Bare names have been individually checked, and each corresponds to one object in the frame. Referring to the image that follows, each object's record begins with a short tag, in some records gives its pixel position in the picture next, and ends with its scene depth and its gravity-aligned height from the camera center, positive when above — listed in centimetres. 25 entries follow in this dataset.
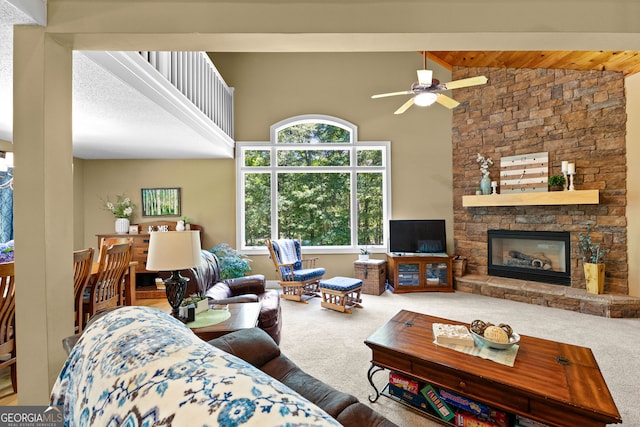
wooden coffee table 139 -90
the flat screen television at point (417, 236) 496 -43
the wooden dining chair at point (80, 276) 244 -54
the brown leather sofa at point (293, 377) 112 -77
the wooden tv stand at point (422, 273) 482 -104
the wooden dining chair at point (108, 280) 279 -68
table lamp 188 -25
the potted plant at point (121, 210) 476 +6
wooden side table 196 -79
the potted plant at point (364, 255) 498 -75
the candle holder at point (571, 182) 399 +38
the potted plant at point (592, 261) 380 -70
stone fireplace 382 +74
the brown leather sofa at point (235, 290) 261 -83
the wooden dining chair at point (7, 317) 194 -71
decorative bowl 182 -84
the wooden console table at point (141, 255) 435 -62
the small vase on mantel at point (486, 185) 472 +41
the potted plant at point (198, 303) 218 -69
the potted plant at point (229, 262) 441 -78
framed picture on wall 507 +21
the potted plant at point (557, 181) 407 +40
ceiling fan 284 +124
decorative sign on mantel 434 +57
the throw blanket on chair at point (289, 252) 444 -63
